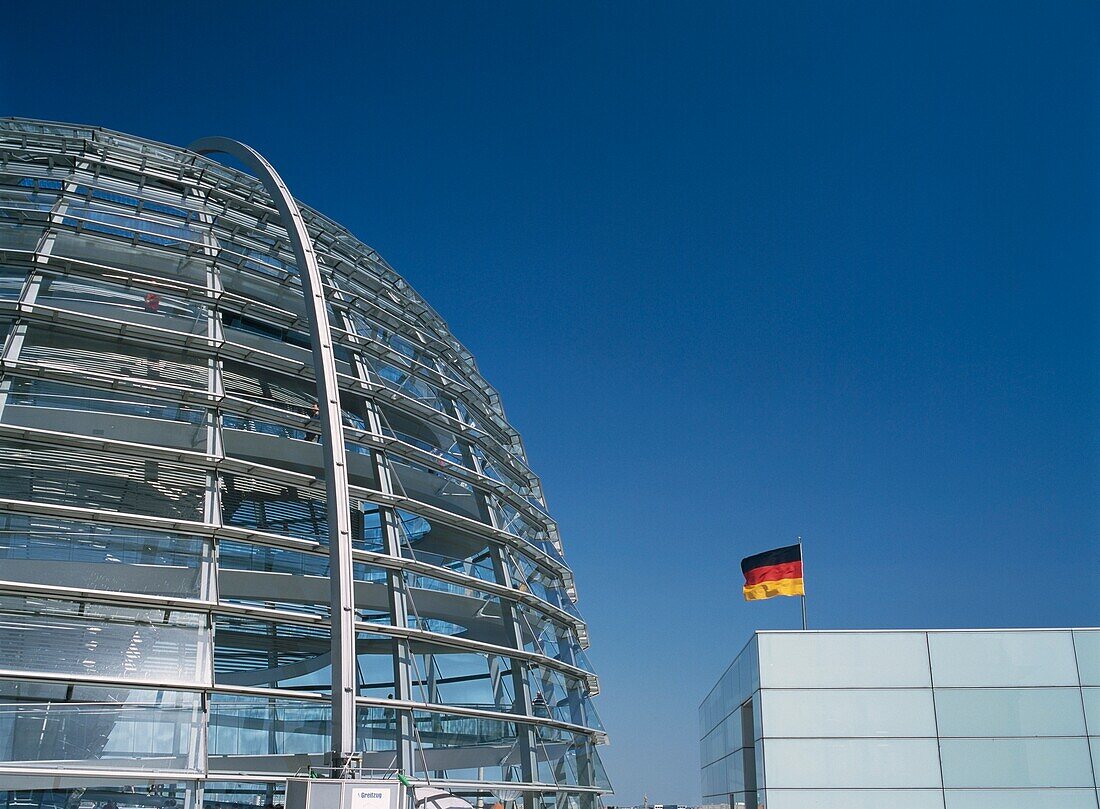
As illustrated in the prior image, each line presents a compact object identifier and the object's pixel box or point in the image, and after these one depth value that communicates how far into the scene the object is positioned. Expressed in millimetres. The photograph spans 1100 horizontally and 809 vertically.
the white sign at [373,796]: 13867
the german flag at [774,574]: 30906
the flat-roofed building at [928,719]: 24625
